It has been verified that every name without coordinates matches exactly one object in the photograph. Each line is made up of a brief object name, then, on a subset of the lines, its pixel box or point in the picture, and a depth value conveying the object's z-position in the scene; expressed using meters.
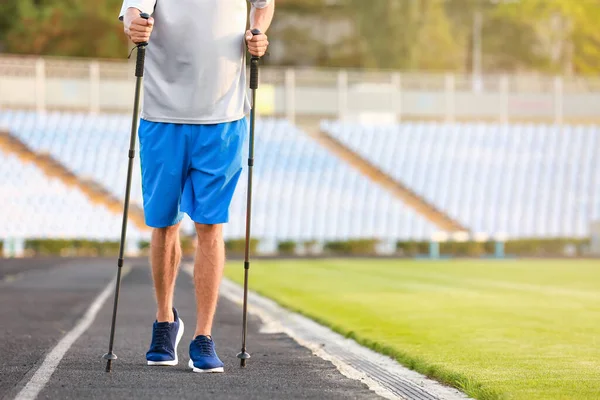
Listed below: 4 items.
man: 8.49
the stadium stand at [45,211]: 44.47
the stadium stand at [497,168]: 48.94
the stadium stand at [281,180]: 46.97
